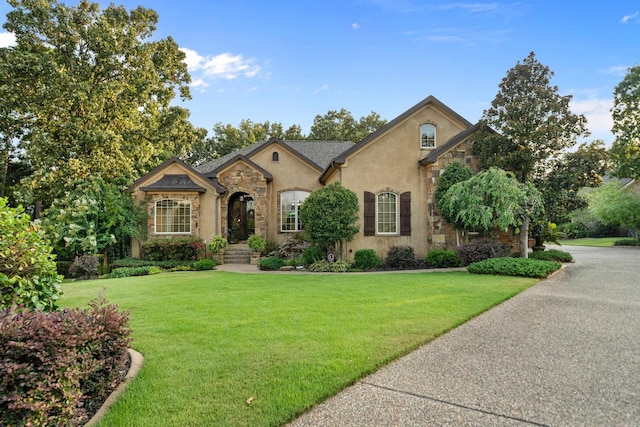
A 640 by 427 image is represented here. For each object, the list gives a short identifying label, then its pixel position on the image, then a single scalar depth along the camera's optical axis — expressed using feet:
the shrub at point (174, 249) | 55.36
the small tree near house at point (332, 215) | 46.29
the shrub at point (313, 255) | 49.92
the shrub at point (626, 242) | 83.59
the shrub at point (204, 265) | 51.75
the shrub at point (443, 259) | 46.06
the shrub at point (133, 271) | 48.88
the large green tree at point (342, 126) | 111.04
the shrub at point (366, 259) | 47.55
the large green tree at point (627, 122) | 71.41
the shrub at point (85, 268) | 48.80
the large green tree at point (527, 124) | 45.55
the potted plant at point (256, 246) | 56.08
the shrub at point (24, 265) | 12.63
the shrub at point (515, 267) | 35.81
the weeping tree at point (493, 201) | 42.57
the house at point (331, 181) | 49.93
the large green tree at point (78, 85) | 53.93
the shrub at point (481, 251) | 44.70
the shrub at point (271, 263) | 49.78
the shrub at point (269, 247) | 58.95
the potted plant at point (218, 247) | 55.85
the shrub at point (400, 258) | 47.34
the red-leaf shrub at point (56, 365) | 8.55
